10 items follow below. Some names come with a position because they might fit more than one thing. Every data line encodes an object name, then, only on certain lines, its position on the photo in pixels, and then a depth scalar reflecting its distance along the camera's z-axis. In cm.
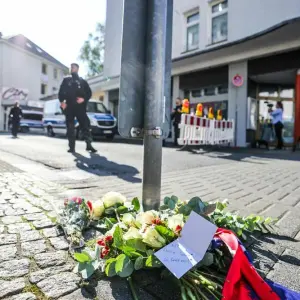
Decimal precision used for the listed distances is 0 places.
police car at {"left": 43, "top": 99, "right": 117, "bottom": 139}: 1493
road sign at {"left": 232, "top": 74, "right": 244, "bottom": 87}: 1311
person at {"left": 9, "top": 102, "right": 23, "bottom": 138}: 1521
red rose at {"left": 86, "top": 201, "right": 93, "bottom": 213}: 212
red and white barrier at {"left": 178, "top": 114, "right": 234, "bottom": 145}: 879
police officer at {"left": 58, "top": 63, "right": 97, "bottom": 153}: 720
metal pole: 188
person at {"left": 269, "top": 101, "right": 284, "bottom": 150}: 1203
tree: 4303
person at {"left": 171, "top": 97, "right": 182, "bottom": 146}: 1112
